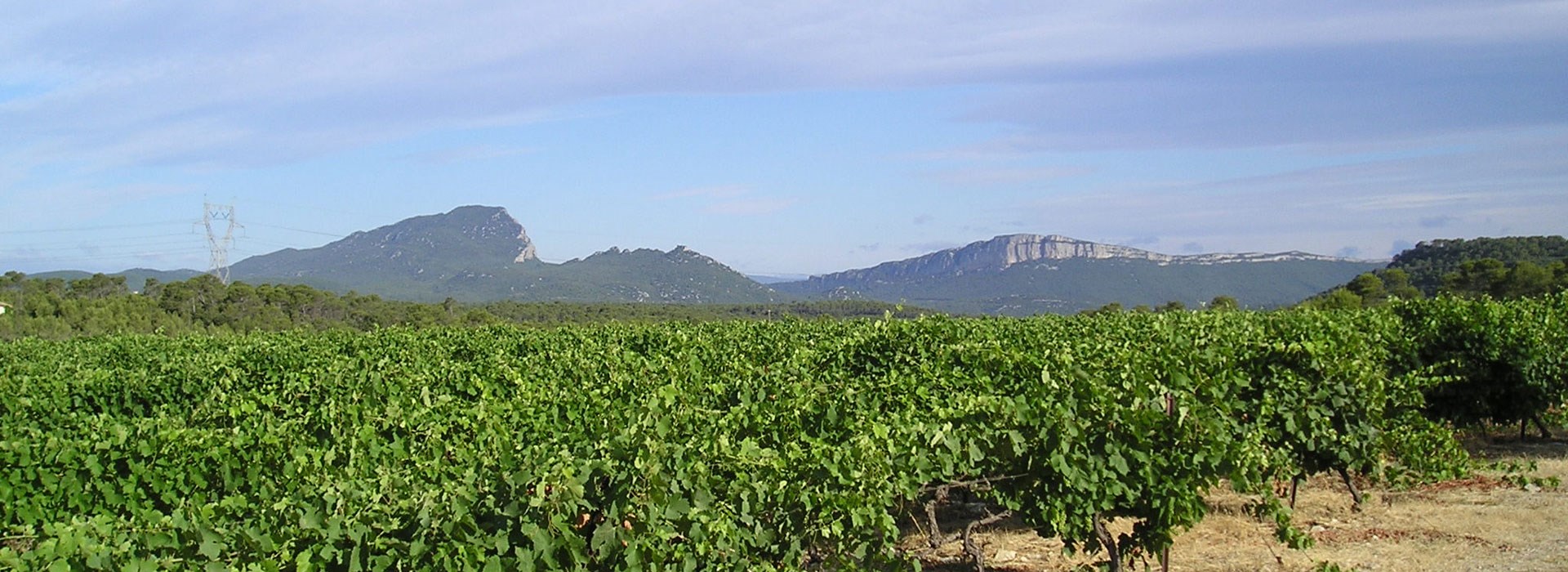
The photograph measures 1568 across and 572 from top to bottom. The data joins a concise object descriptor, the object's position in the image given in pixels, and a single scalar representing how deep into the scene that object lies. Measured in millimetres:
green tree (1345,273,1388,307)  47375
